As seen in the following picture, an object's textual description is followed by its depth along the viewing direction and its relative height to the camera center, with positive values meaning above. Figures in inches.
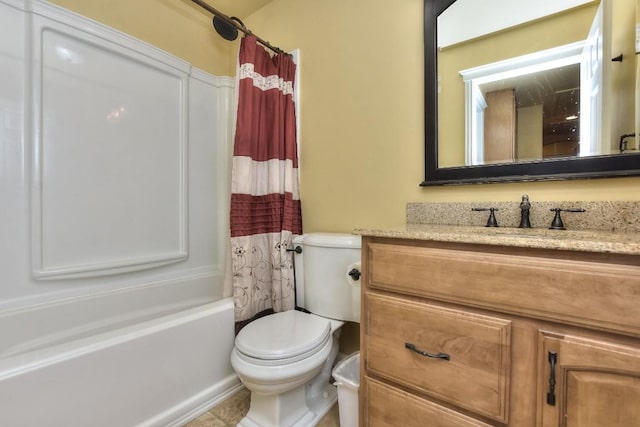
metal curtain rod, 58.4 +41.6
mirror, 39.0 +18.6
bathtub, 36.1 -23.5
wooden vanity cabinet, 23.6 -12.3
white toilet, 43.3 -21.0
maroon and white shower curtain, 60.0 +5.3
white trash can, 43.1 -28.6
